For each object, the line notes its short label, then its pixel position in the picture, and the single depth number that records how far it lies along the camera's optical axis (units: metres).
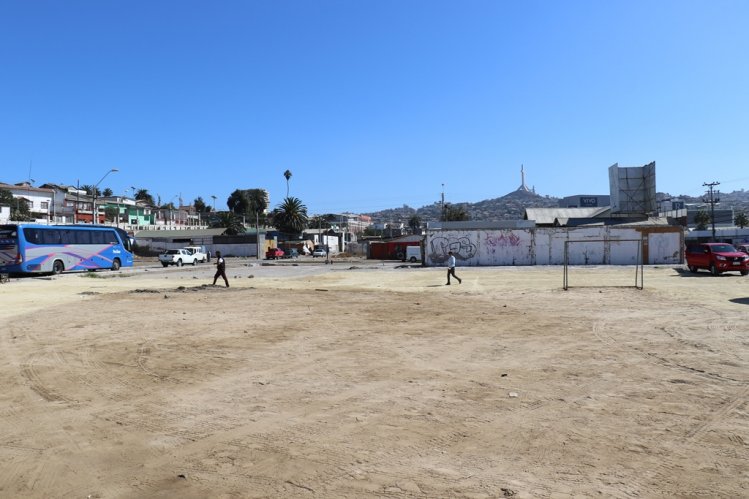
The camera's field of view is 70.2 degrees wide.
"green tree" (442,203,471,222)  118.70
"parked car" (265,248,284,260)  80.56
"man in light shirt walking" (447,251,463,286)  25.19
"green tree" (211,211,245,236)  112.19
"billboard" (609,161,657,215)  62.69
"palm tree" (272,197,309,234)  117.44
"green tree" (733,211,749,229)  112.83
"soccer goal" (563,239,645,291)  41.88
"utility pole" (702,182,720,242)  75.62
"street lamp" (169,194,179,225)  134.21
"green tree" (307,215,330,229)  168.25
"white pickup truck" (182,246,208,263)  56.97
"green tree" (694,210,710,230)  103.94
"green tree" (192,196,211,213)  169.88
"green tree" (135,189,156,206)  154.44
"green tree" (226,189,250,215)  146.38
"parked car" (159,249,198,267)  52.14
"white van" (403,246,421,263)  55.38
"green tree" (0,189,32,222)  78.06
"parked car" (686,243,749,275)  26.70
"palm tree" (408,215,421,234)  153.38
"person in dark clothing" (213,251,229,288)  23.94
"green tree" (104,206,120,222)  105.19
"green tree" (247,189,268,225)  149.75
